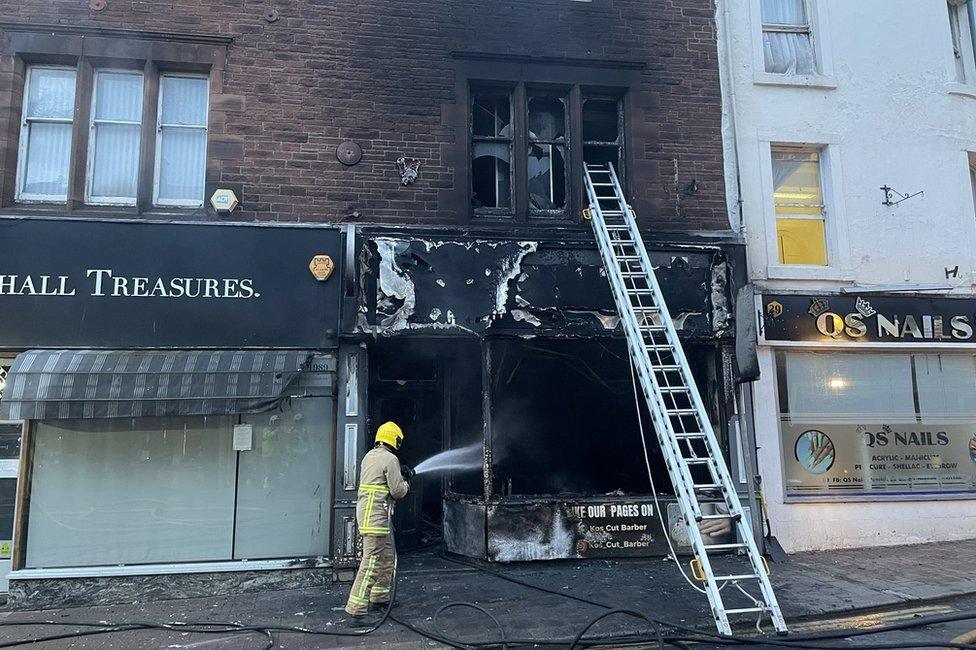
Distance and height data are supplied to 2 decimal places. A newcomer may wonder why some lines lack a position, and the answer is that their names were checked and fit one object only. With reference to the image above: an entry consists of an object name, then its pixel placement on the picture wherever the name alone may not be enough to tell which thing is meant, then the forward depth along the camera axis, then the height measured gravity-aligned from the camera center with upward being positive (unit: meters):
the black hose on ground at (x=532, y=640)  4.97 -1.66
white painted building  8.55 +2.34
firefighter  5.93 -0.84
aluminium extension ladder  5.25 +0.43
